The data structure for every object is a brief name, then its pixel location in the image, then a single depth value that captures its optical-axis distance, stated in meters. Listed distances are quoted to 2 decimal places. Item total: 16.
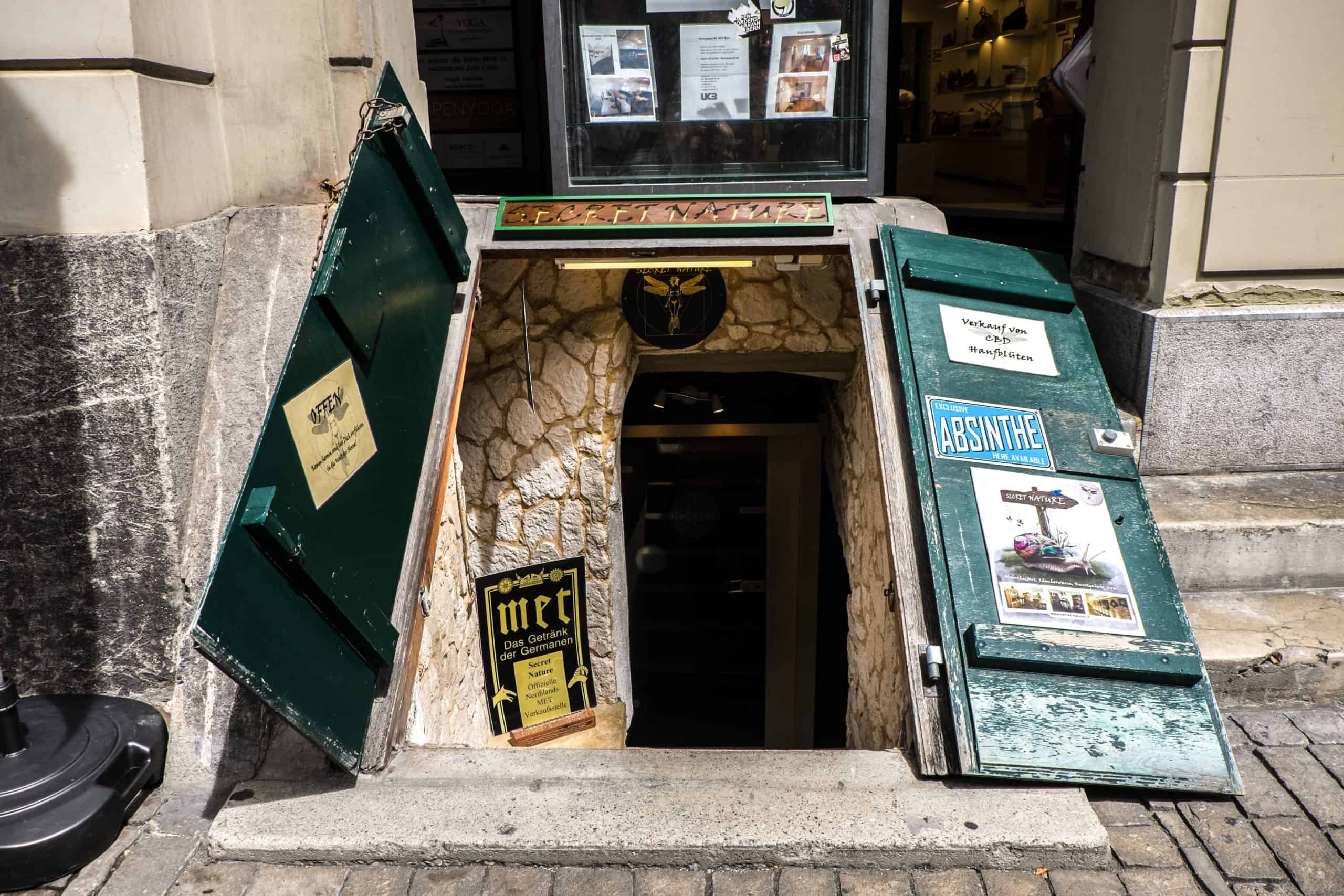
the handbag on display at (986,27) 8.61
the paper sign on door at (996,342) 4.04
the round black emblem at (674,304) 5.47
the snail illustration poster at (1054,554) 3.33
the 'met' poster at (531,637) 5.73
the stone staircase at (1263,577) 3.59
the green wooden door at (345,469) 2.55
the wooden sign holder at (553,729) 5.78
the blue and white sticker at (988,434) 3.71
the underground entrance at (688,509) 5.32
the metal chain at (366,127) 3.36
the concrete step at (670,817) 2.77
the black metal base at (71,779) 2.65
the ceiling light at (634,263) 4.60
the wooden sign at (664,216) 4.40
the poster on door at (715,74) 4.60
